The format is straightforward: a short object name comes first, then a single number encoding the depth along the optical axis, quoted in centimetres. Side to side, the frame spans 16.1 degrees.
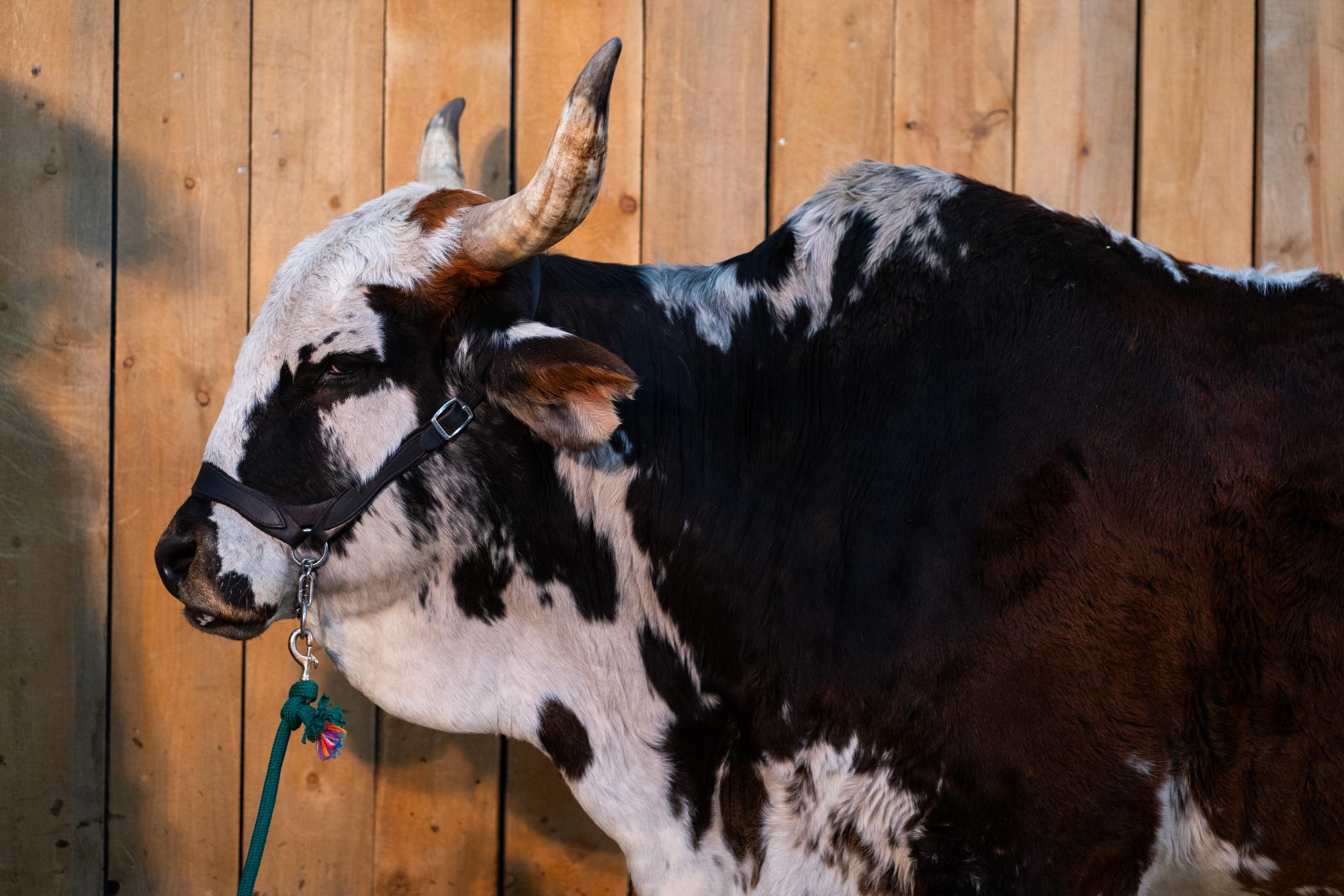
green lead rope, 447
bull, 437
